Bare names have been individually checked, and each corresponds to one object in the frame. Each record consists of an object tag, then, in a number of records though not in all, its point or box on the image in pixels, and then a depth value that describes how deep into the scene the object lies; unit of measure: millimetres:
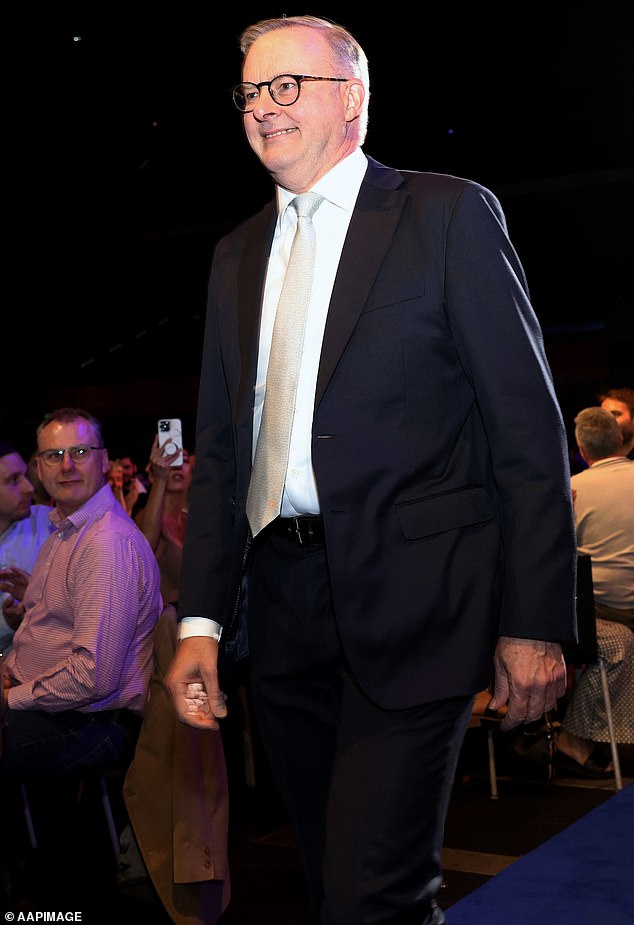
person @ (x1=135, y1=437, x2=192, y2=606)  4527
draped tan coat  2754
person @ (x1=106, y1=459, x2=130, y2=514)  6094
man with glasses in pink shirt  3023
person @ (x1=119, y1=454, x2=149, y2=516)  5652
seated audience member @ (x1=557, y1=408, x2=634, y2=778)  4742
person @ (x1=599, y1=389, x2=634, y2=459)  5594
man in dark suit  1371
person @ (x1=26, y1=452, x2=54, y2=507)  5514
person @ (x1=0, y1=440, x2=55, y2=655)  4328
